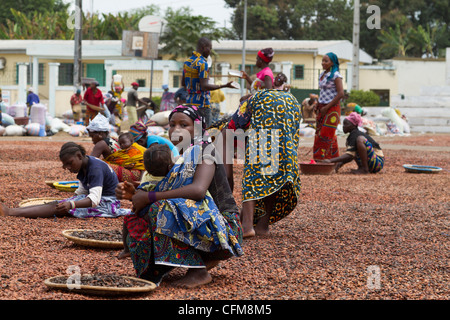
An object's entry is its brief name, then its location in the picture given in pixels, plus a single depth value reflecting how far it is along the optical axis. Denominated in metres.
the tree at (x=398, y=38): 45.88
